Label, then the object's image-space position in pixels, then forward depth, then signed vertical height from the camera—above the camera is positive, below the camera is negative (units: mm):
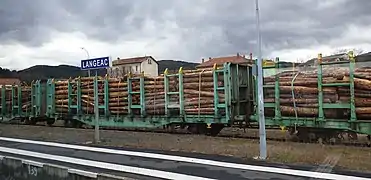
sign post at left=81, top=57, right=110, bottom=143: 12023 +1330
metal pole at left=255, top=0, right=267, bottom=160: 8867 -167
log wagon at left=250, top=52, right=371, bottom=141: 10648 +122
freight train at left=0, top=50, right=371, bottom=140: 10984 +166
